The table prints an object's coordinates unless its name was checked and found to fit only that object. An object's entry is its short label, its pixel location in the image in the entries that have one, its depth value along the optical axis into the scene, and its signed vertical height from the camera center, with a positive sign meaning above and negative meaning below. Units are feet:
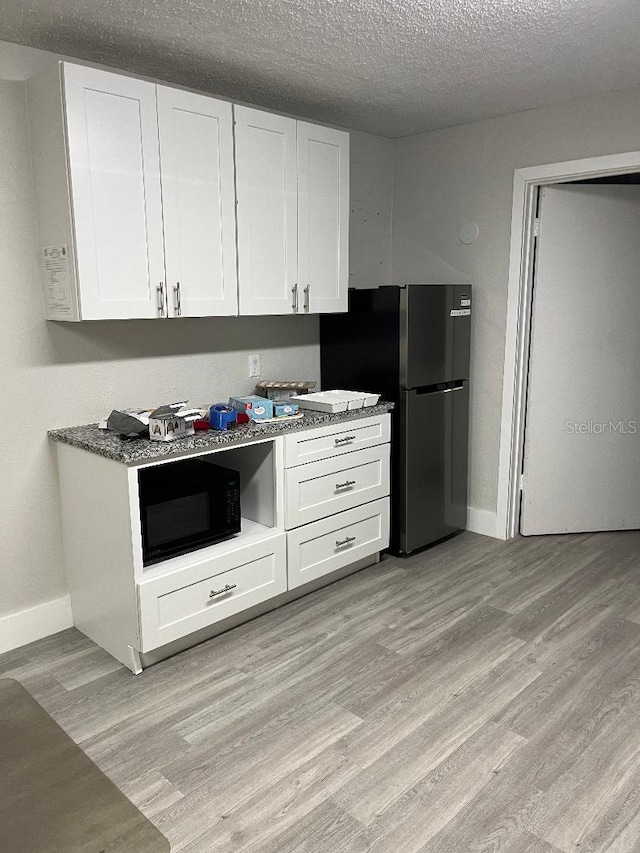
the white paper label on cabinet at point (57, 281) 8.56 +0.24
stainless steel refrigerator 11.66 -1.40
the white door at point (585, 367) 12.43 -1.27
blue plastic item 9.55 -1.64
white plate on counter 10.96 -1.65
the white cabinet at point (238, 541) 8.57 -3.48
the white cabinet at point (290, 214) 10.05 +1.34
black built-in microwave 8.84 -2.80
